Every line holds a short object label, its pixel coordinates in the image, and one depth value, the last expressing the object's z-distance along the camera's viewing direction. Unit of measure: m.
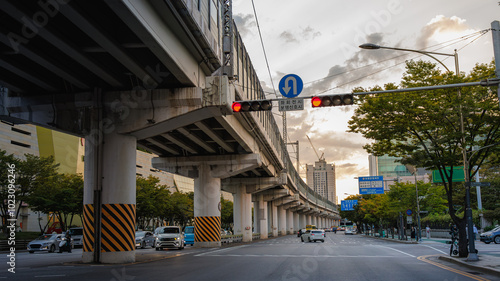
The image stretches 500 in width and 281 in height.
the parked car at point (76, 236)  41.69
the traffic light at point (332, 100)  16.75
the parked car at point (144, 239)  41.28
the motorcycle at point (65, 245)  33.56
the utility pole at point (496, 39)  17.61
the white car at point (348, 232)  96.86
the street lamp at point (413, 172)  50.40
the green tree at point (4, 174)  41.44
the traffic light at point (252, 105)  17.42
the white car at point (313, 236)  50.31
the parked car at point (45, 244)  33.75
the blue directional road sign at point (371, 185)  68.38
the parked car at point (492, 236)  39.75
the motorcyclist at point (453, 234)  24.37
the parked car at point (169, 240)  34.22
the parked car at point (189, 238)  43.06
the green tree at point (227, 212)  109.62
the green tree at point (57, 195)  47.53
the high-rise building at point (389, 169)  158.38
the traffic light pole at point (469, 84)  16.38
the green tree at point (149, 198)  62.95
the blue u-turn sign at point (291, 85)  17.12
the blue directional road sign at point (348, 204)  105.88
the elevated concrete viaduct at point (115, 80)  14.60
